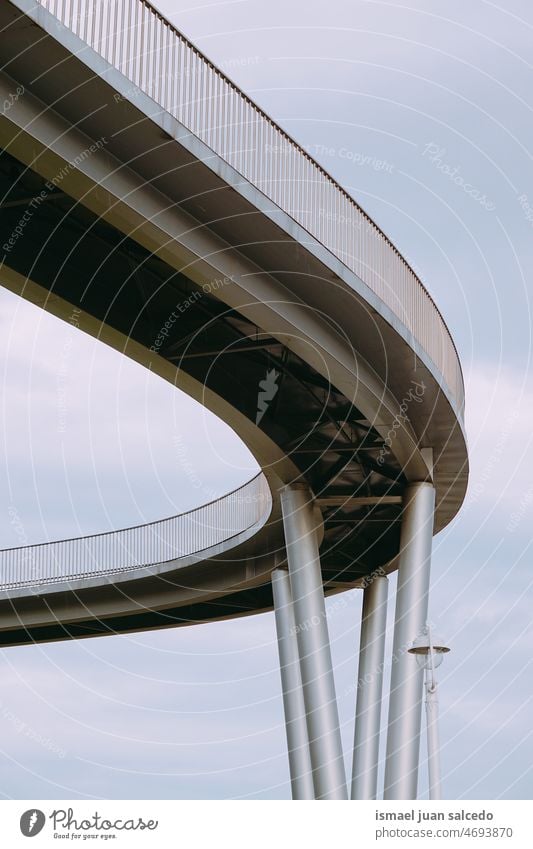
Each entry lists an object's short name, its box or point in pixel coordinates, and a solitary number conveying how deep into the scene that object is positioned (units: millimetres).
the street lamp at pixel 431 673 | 25094
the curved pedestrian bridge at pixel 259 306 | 20219
